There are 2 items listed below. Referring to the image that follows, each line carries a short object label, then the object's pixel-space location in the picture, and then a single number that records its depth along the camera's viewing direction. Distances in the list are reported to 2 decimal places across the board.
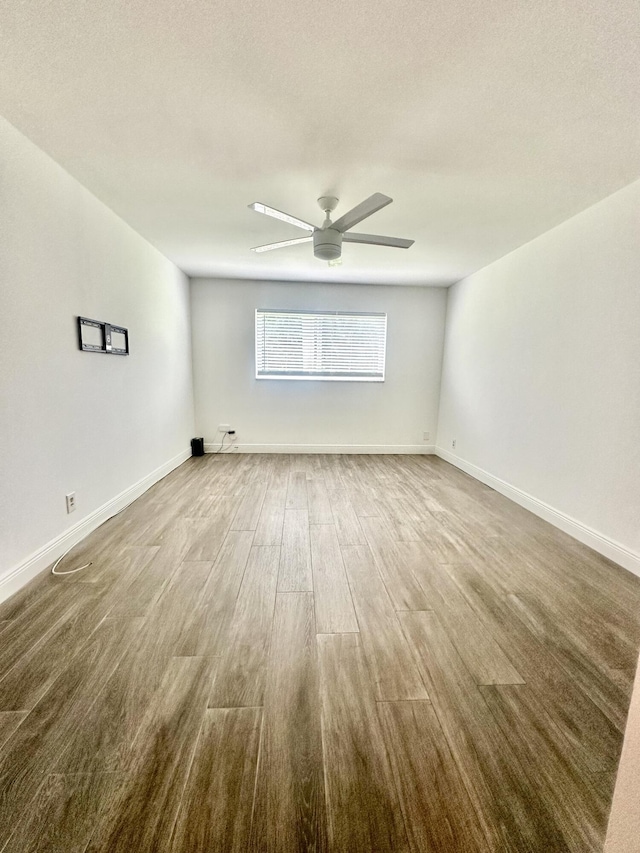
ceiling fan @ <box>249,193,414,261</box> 2.08
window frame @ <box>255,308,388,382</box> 4.55
